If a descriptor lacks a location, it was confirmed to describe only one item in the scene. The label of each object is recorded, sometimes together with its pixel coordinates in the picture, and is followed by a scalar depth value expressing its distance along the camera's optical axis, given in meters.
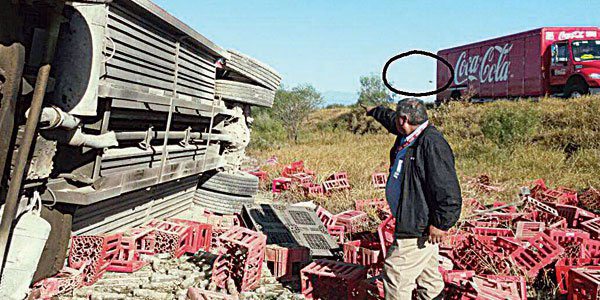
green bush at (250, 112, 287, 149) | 22.89
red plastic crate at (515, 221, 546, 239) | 6.16
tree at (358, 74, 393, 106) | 33.85
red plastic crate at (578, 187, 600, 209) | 9.12
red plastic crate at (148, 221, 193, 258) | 5.85
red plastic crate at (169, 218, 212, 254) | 6.19
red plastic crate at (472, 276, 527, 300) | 4.23
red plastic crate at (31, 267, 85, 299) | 4.18
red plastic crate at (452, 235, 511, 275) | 5.38
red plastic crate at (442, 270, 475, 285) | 4.60
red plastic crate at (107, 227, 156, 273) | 5.22
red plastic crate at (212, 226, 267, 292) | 5.05
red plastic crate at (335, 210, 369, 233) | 7.51
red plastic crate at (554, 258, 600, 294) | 5.11
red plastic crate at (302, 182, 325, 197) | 10.20
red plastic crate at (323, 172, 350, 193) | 10.51
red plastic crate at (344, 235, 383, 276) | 5.09
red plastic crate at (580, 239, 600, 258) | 5.69
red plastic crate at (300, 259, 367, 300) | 4.87
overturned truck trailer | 3.53
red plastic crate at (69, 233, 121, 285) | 4.82
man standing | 4.06
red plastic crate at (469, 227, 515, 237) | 6.31
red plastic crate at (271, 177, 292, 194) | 10.97
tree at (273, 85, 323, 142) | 31.22
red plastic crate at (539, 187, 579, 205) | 9.02
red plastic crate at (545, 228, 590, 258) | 5.90
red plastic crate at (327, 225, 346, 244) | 7.27
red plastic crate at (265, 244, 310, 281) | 5.55
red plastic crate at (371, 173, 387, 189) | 10.81
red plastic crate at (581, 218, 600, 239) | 6.50
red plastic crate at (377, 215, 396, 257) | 4.93
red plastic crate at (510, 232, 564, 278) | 5.43
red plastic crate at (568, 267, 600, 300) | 4.34
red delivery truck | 18.84
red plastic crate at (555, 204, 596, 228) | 7.32
